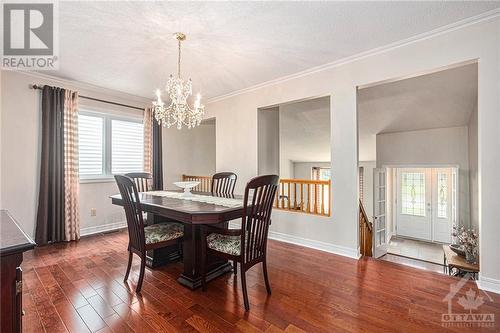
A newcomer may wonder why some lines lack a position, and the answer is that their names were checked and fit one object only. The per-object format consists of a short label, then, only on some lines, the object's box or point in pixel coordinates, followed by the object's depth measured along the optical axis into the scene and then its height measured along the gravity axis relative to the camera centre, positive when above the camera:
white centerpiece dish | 2.93 -0.22
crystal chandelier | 2.53 +0.69
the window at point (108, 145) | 3.88 +0.40
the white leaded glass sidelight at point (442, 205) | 6.34 -1.04
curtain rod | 3.34 +1.16
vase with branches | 3.18 -1.09
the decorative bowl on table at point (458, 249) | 3.60 -1.32
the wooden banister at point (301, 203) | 3.34 -0.53
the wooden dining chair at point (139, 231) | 2.07 -0.62
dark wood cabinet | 0.86 -0.42
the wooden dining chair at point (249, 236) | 1.88 -0.61
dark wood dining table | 1.91 -0.43
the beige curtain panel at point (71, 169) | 3.53 -0.02
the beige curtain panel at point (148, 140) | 4.54 +0.53
